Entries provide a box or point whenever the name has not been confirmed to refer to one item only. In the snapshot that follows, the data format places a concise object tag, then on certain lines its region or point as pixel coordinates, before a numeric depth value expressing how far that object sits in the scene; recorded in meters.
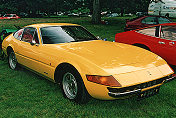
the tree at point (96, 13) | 18.19
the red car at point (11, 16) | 31.84
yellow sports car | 2.93
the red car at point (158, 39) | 5.00
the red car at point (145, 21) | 10.90
